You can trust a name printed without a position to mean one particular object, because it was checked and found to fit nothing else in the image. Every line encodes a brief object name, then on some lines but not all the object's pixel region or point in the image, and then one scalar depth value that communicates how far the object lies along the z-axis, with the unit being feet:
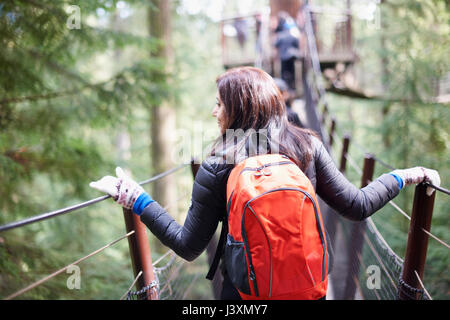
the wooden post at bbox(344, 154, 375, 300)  9.95
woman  4.51
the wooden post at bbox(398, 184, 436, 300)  5.96
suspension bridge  5.99
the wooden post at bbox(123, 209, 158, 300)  5.96
